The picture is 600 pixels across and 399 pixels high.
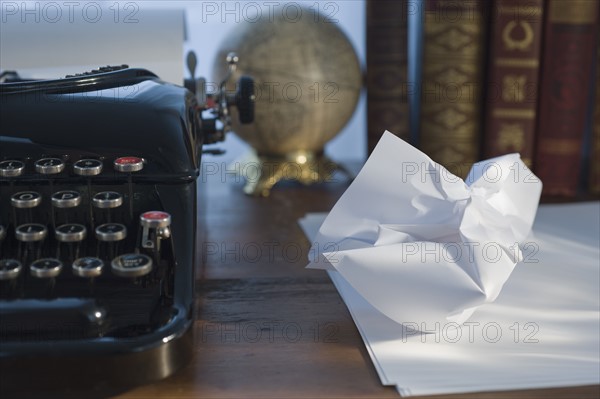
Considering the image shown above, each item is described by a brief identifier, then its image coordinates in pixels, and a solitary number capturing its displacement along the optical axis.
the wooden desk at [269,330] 0.63
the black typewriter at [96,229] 0.60
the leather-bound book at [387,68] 0.97
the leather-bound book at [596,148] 0.95
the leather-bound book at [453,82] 0.94
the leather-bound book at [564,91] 0.93
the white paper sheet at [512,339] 0.63
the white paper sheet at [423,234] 0.67
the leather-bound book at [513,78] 0.93
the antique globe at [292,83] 0.96
